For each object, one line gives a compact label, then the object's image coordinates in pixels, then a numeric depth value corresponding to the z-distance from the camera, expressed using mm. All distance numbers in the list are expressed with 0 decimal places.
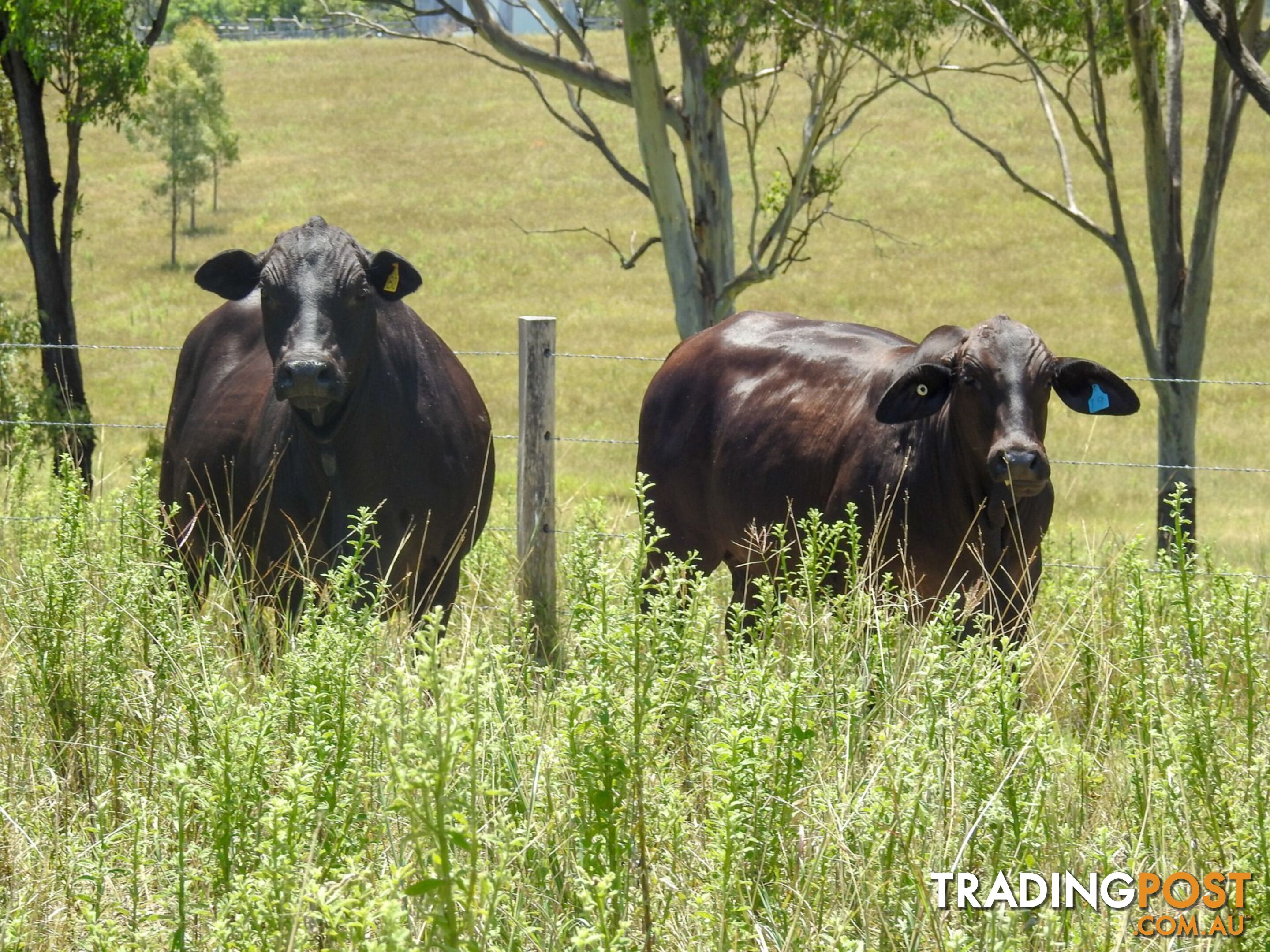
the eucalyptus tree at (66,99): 23219
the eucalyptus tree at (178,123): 78437
